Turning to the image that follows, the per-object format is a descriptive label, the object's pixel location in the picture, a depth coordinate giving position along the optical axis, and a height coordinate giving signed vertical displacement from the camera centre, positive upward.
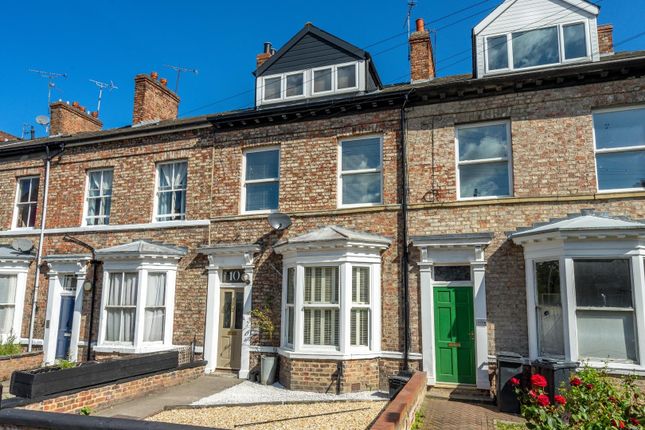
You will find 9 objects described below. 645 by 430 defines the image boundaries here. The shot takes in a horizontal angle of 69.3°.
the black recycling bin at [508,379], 8.53 -1.64
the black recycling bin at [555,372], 8.16 -1.42
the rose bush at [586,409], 4.36 -1.17
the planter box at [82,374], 7.66 -1.65
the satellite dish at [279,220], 11.72 +1.67
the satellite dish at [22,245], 14.25 +1.17
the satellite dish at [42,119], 18.34 +6.40
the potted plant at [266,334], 10.95 -1.15
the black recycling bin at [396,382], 8.95 -1.80
